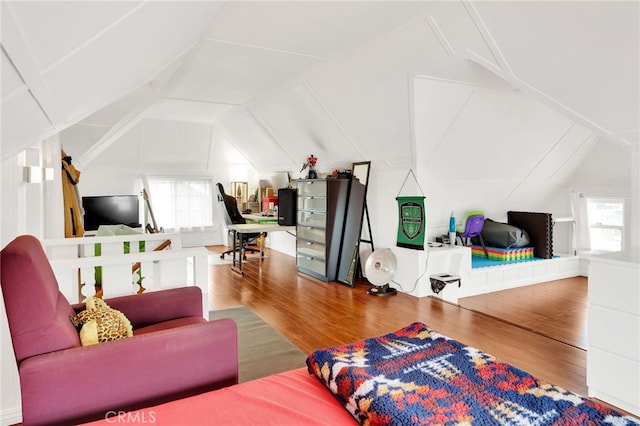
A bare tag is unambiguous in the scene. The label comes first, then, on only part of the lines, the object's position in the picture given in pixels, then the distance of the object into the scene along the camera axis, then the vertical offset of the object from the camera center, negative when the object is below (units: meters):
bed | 1.37 -0.72
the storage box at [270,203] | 8.44 +0.03
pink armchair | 1.58 -0.68
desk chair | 6.73 -0.16
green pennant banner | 4.91 -0.23
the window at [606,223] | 5.90 -0.29
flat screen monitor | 7.29 -0.12
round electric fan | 5.02 -0.80
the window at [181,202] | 8.69 +0.06
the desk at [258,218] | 7.38 -0.27
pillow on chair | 1.87 -0.60
